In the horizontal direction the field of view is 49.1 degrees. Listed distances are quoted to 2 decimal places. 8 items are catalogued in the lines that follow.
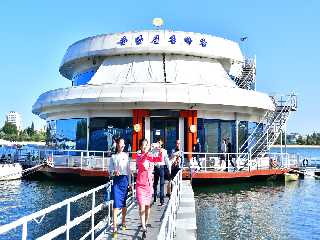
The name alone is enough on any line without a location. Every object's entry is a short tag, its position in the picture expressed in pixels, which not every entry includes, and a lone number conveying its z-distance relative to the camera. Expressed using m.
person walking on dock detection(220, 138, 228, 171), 17.56
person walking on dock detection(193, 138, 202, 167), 18.63
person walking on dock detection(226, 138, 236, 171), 17.41
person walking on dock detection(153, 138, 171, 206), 9.39
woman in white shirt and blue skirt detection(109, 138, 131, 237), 6.99
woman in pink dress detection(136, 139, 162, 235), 6.90
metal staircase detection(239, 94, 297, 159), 20.88
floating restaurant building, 18.31
